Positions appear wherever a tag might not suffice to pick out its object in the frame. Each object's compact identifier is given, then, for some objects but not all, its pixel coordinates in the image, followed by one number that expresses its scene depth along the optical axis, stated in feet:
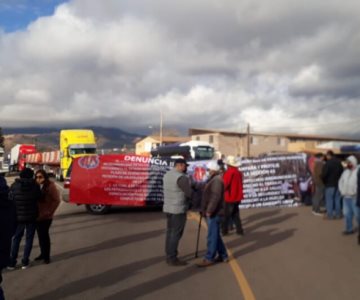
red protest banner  51.44
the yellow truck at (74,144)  124.16
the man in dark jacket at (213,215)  26.84
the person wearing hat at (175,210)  26.84
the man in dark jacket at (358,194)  31.22
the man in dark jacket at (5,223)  14.53
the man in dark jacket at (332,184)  45.85
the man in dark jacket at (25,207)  26.86
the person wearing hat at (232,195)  37.27
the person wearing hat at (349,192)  36.23
